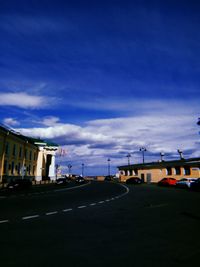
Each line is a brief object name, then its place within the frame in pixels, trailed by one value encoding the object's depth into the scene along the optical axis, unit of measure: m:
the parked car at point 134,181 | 45.80
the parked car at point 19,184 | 27.88
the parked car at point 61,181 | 42.52
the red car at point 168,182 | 37.17
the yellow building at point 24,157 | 38.46
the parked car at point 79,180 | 52.44
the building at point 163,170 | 40.55
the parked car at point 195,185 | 28.82
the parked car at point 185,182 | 32.21
